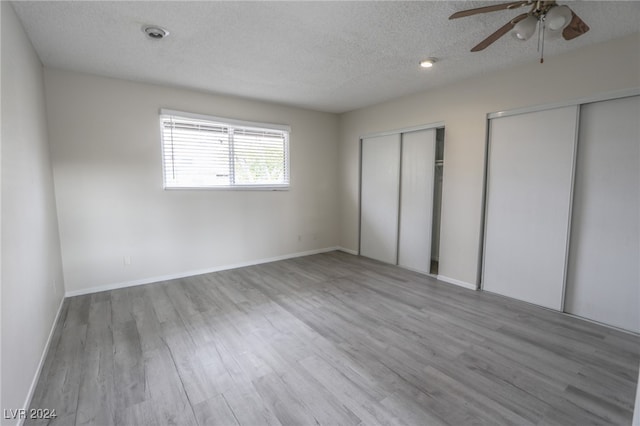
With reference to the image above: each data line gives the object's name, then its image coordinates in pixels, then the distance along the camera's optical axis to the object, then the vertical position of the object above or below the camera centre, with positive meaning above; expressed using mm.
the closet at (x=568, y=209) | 2623 -205
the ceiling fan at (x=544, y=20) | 1711 +1022
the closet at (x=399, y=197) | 4211 -139
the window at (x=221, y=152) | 3936 +525
